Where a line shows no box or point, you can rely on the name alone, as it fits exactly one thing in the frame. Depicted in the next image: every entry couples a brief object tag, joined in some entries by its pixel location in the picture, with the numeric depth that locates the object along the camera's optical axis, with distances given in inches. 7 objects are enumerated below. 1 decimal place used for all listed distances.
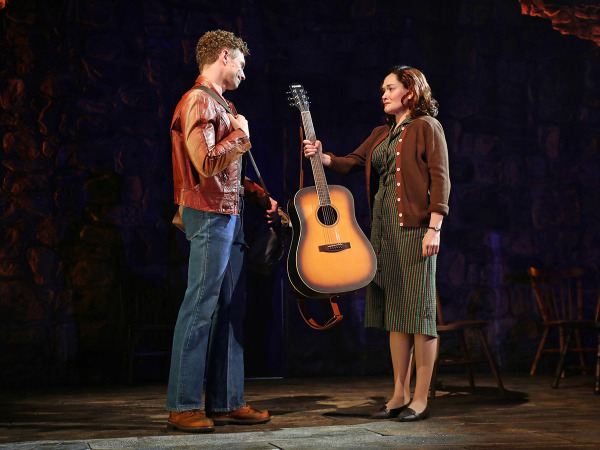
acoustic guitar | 123.0
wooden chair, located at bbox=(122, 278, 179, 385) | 211.3
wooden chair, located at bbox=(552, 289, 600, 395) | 172.2
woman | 127.2
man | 115.1
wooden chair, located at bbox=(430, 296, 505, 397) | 164.6
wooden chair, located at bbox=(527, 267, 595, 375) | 215.9
